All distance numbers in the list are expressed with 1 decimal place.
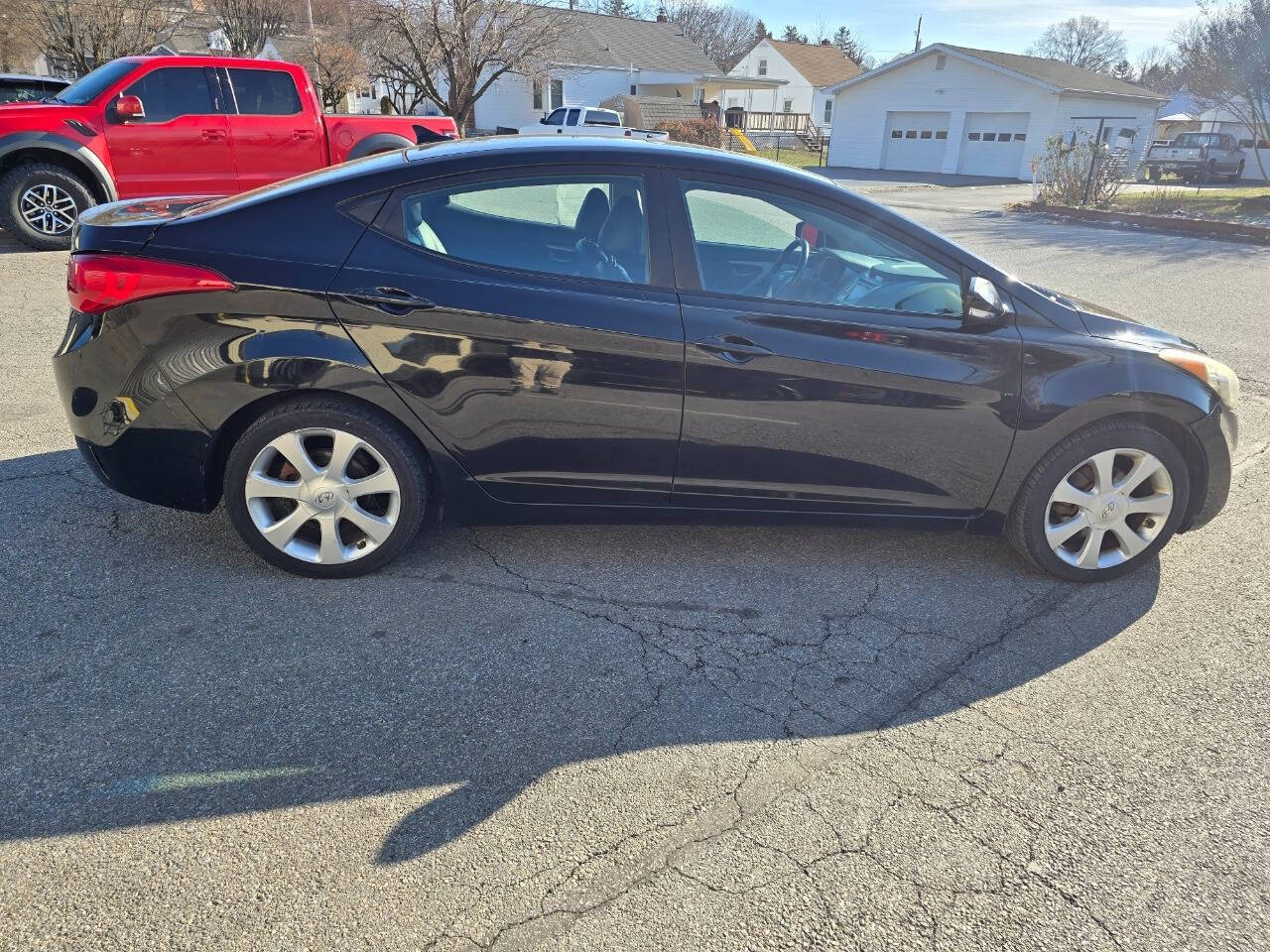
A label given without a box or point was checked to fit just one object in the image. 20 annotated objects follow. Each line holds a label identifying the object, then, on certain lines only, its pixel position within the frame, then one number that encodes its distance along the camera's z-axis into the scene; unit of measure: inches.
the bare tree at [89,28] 776.3
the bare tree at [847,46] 3595.0
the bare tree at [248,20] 1023.6
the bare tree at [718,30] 2997.0
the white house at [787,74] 2390.5
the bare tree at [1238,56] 845.8
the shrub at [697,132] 1194.8
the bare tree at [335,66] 1086.4
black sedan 125.0
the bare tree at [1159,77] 3021.7
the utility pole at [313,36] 1130.5
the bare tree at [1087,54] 3230.8
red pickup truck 353.1
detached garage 1253.7
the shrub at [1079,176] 783.7
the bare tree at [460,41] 888.3
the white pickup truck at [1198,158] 1250.6
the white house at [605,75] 1615.4
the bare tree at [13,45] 802.9
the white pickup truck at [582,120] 1064.1
